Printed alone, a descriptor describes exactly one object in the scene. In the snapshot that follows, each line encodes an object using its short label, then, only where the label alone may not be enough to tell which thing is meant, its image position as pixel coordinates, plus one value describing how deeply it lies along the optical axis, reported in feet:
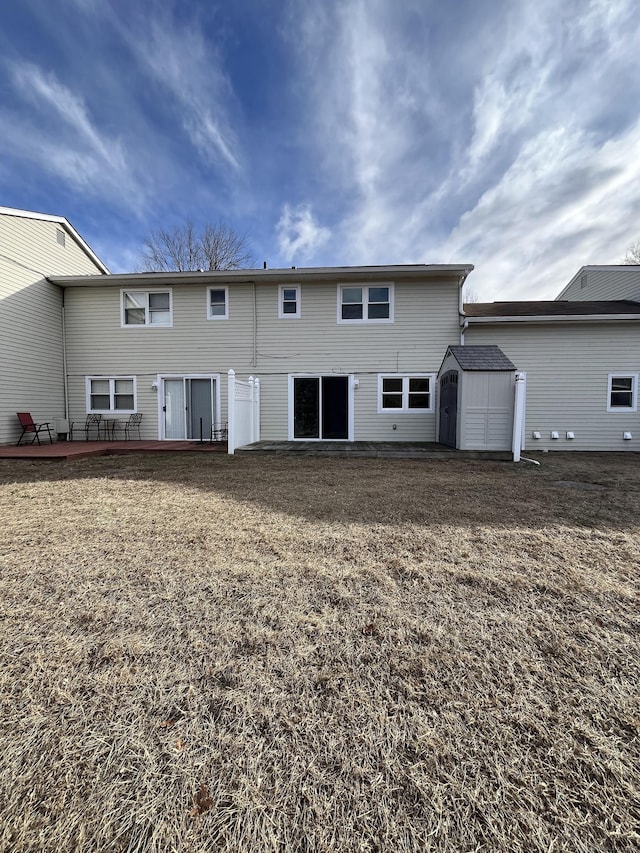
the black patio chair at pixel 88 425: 36.99
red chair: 32.24
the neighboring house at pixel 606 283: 38.81
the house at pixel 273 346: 34.50
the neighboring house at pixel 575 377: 32.78
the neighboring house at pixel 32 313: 31.45
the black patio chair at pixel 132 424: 36.96
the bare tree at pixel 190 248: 69.82
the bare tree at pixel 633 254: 75.53
